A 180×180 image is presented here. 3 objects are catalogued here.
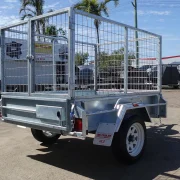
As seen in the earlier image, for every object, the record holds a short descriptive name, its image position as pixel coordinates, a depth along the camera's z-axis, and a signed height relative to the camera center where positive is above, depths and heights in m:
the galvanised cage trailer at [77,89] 3.24 -0.13
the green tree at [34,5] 18.11 +6.46
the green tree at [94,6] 18.82 +6.66
